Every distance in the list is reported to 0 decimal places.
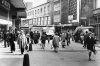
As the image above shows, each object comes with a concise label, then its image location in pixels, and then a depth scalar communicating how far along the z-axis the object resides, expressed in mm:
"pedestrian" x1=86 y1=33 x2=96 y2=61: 13266
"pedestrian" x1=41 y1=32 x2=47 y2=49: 20656
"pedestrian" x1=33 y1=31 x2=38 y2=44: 28834
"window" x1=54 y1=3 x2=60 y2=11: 72062
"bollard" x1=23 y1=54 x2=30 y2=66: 6789
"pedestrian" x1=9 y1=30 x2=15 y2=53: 16706
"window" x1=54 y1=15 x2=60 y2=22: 72169
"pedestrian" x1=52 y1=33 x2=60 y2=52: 18228
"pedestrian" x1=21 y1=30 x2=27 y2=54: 15367
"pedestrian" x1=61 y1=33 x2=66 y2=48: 21867
